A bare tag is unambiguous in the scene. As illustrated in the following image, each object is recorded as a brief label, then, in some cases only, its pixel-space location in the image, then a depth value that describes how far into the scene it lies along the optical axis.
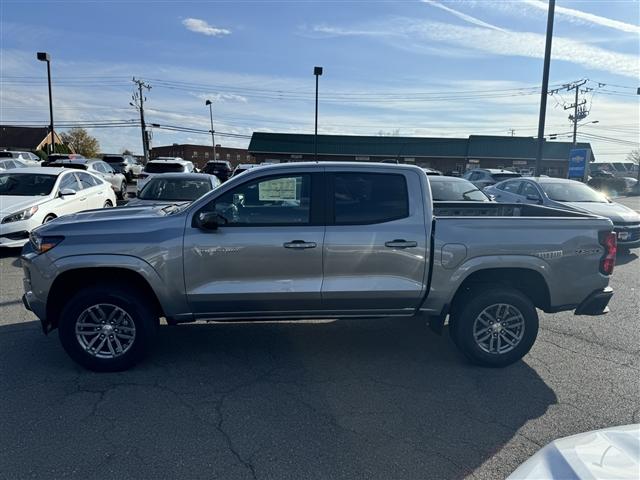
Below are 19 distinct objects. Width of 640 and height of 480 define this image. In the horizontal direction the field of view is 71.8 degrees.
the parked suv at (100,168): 17.48
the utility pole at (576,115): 46.69
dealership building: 46.62
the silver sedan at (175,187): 8.64
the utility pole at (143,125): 44.31
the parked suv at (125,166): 29.66
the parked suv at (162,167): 16.05
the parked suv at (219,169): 29.24
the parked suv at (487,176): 20.25
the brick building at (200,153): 74.44
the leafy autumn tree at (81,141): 68.25
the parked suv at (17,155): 28.47
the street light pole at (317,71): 27.97
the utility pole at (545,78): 14.60
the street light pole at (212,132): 56.38
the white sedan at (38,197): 8.16
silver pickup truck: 3.90
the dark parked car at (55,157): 25.49
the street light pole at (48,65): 27.88
